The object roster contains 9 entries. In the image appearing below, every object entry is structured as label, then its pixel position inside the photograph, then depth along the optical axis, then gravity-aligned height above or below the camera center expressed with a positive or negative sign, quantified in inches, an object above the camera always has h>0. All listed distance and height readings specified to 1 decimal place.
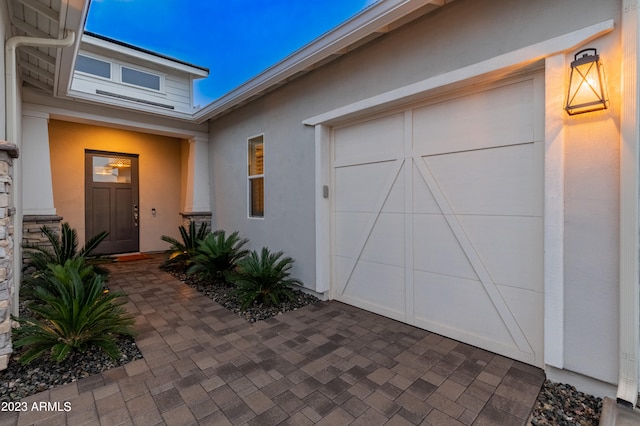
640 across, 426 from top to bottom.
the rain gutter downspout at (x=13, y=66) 114.3 +55.6
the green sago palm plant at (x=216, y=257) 183.8 -29.7
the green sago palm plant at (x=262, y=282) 146.9 -36.6
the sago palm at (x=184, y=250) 220.1 -29.6
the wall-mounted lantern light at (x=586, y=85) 75.4 +31.5
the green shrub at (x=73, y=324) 93.7 -37.9
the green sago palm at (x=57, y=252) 161.0 -24.0
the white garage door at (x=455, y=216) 94.8 -2.9
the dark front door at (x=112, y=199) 253.3 +8.7
